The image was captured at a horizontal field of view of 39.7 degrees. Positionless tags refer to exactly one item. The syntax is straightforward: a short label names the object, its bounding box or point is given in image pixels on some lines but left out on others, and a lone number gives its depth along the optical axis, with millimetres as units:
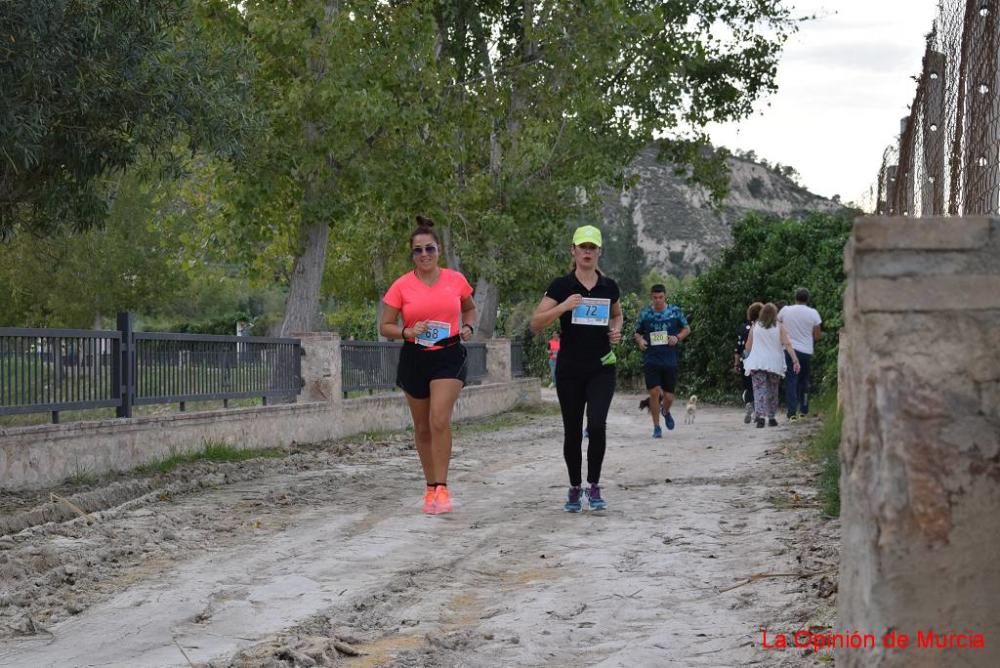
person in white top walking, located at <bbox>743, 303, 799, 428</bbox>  19672
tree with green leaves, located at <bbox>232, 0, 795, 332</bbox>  21906
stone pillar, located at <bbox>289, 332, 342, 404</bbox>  19062
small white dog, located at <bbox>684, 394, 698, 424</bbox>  21797
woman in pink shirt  9875
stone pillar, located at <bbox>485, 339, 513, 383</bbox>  29219
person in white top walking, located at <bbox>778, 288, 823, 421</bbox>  20672
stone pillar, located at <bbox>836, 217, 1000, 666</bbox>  3453
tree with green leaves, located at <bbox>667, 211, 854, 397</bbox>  28125
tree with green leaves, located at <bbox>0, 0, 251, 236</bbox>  10672
